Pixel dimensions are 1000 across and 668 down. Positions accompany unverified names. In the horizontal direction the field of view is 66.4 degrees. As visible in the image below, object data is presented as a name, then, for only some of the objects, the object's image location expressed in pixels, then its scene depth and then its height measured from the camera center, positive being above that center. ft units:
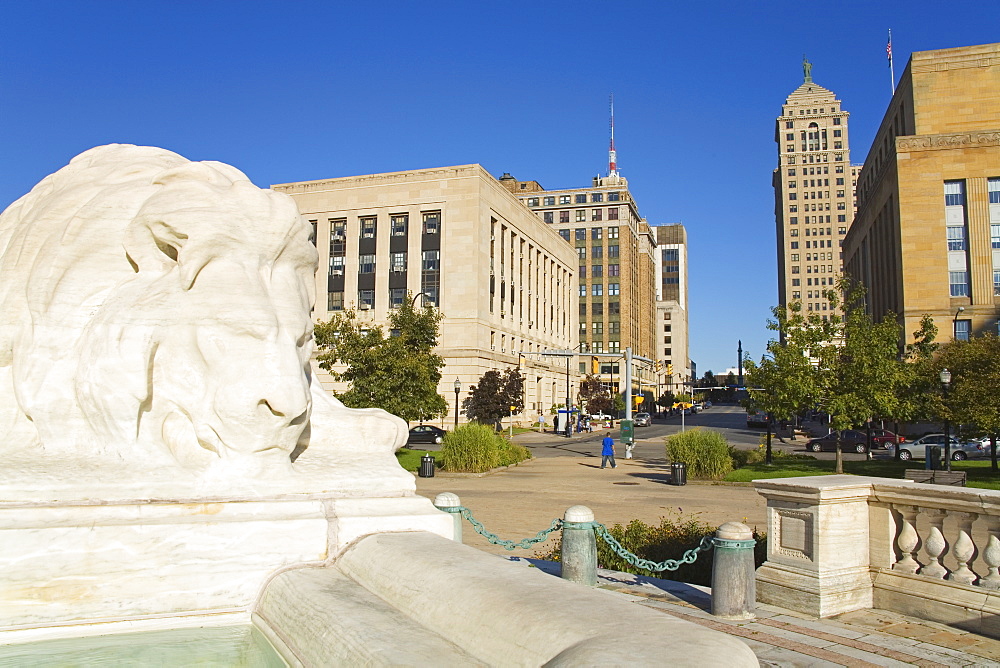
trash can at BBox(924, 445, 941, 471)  70.41 -4.78
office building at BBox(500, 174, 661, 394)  368.07 +73.88
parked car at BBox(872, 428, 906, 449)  137.27 -5.87
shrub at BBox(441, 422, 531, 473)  86.17 -5.49
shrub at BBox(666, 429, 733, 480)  77.46 -5.14
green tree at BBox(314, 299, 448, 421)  98.58 +4.06
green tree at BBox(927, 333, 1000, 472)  74.43 +1.93
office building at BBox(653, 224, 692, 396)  547.08 +49.56
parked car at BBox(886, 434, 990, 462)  114.04 -6.26
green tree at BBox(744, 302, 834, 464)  77.71 +3.56
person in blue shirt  95.47 -5.75
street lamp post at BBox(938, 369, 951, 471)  72.29 +2.36
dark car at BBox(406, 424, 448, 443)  141.08 -6.27
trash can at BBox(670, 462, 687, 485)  73.46 -6.76
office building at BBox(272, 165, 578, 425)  191.83 +38.99
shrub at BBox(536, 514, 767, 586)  29.89 -5.88
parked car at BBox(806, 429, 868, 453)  133.18 -6.63
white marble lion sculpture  20.54 +1.88
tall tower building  503.20 +129.16
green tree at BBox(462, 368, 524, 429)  175.94 +0.86
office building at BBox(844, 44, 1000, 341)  171.12 +48.01
